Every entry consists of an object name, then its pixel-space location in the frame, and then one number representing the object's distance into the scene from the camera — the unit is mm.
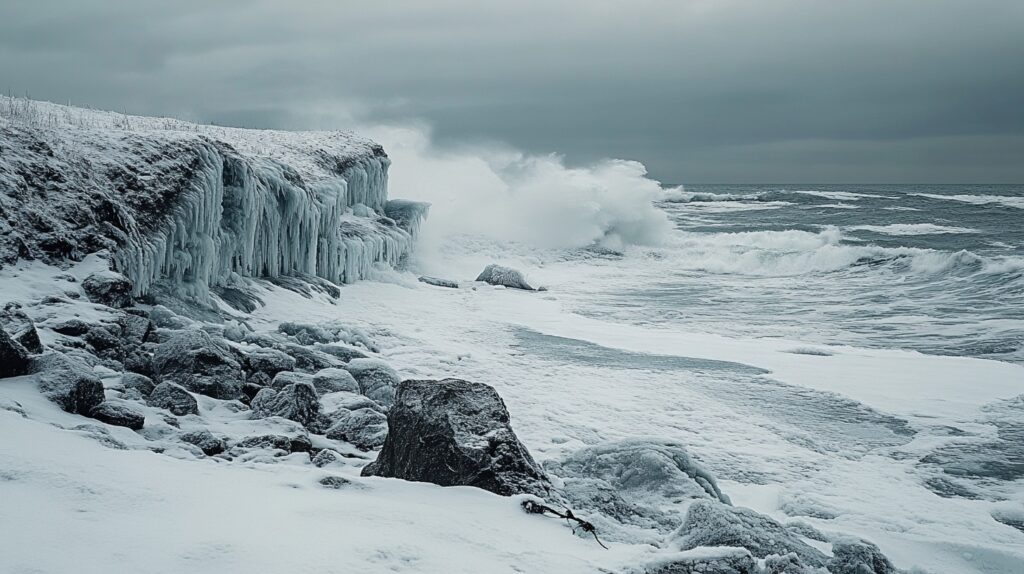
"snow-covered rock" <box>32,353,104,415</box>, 5219
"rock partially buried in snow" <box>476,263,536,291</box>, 21969
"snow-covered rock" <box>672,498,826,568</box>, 4168
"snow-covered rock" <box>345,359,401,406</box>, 8328
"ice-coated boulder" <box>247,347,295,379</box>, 8258
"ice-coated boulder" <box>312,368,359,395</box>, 7768
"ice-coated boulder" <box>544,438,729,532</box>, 5023
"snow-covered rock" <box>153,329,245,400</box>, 7082
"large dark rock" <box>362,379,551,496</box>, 4527
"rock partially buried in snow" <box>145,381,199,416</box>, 6203
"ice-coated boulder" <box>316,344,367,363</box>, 10219
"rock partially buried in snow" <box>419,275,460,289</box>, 21383
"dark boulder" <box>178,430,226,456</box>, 5363
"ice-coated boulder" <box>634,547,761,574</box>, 3604
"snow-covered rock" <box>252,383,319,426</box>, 6627
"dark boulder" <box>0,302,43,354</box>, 5828
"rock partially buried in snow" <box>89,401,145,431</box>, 5328
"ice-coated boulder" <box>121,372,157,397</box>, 6434
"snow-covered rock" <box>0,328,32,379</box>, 5371
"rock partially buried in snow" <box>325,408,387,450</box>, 6312
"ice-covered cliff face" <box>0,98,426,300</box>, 9422
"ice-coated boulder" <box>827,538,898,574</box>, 4523
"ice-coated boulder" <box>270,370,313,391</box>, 7547
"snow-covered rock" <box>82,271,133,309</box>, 8398
